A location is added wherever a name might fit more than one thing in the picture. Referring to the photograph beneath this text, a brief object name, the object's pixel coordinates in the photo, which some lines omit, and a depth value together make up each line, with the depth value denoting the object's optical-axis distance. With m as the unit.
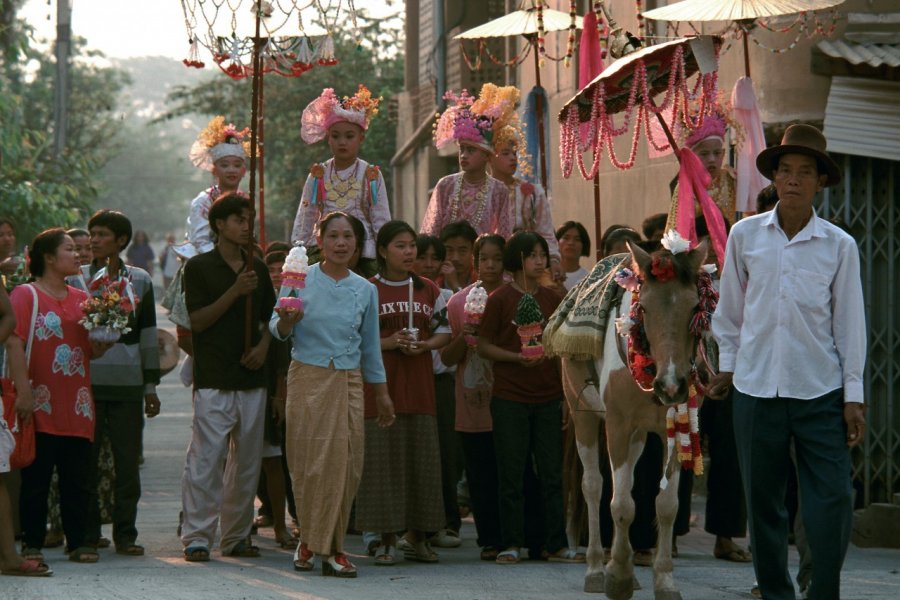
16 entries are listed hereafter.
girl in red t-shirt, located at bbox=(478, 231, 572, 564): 10.06
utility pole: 27.52
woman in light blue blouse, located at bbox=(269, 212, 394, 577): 9.57
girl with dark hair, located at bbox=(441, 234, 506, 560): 10.36
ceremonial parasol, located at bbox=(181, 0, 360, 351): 11.15
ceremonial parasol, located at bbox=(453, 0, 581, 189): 12.55
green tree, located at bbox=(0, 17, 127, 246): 19.03
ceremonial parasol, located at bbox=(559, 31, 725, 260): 9.19
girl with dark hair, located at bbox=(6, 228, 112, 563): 9.89
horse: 7.98
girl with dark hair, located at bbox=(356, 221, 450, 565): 10.03
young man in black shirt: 10.25
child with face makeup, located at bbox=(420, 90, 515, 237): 12.41
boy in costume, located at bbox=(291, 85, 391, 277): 11.60
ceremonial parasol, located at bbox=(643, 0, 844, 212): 9.88
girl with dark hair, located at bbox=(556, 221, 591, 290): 12.48
